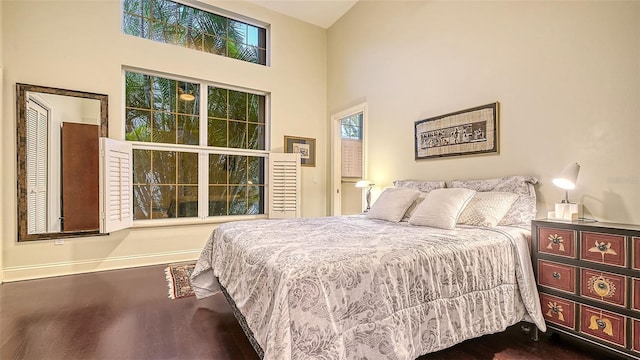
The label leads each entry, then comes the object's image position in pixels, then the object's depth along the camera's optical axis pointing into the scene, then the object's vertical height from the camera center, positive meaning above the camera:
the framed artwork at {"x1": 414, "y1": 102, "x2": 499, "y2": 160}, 2.81 +0.47
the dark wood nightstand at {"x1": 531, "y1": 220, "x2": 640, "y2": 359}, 1.67 -0.62
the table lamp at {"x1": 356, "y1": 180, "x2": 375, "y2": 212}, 4.14 -0.08
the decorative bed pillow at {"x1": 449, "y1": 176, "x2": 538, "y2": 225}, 2.39 -0.16
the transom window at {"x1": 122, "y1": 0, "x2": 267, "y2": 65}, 4.01 +2.22
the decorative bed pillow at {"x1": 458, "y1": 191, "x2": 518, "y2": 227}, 2.37 -0.24
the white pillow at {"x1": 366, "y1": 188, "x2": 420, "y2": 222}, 2.86 -0.25
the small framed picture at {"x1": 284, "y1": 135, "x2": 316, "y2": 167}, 5.05 +0.55
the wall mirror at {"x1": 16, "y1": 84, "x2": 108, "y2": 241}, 3.28 +0.23
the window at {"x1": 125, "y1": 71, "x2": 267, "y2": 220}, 4.03 +0.47
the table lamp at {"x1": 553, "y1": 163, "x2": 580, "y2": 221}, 2.04 -0.06
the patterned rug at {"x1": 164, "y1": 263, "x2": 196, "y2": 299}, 2.89 -1.10
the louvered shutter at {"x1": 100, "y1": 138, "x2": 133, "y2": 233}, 3.42 -0.05
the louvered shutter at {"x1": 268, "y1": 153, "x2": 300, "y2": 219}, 4.77 -0.09
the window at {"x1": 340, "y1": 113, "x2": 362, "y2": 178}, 5.73 +0.62
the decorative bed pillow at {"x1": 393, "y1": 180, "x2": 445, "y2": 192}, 3.14 -0.06
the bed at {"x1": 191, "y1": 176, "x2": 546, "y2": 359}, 1.29 -0.56
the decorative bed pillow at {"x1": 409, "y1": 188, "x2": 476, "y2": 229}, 2.38 -0.24
